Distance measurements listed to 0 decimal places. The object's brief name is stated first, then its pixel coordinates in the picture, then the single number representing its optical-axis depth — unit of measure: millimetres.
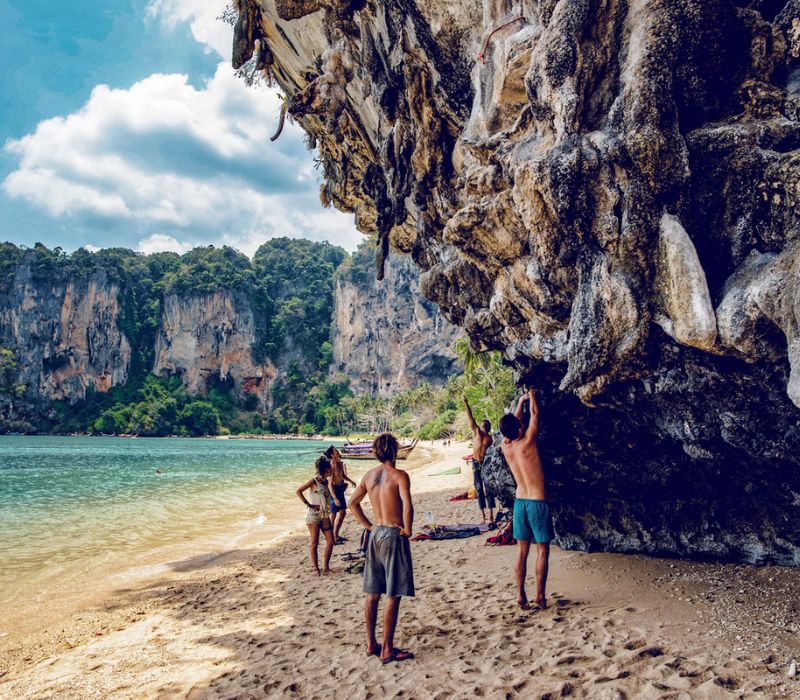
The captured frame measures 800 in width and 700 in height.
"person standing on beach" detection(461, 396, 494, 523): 7488
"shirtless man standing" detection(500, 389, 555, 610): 3715
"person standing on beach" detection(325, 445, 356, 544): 6668
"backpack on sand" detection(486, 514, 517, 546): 6434
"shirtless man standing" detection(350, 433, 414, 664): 3176
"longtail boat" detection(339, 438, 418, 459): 32906
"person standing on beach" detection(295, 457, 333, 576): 6250
